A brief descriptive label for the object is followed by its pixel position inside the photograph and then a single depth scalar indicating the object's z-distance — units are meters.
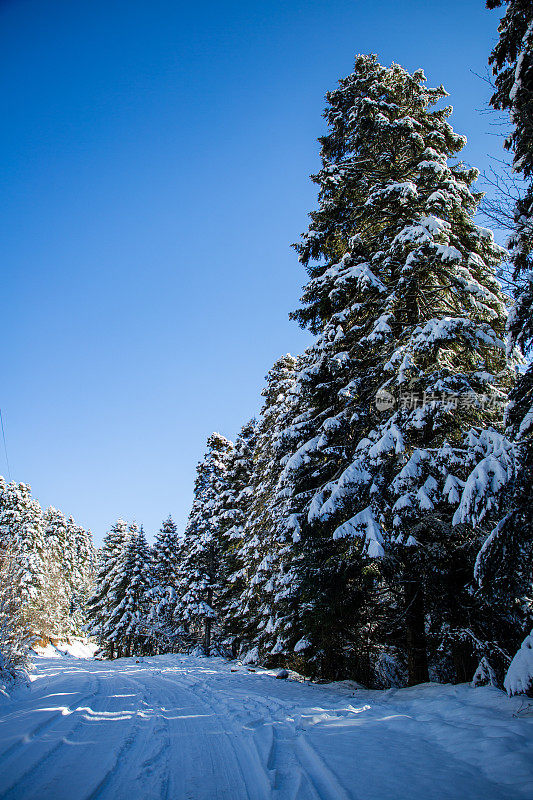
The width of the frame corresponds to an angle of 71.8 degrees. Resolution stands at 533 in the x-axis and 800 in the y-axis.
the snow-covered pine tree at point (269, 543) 11.70
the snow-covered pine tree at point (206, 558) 23.50
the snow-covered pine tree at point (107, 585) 33.03
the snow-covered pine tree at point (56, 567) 28.31
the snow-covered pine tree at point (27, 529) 28.51
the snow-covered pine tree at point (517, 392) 4.48
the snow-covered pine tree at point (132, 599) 31.08
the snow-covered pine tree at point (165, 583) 30.48
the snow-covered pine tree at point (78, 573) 46.91
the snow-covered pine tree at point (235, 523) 19.59
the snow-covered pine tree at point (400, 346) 6.94
